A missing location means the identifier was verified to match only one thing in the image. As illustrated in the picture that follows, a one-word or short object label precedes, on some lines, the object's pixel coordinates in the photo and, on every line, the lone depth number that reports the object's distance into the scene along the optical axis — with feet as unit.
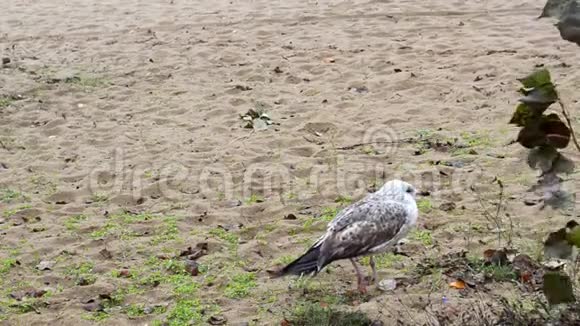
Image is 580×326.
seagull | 30.19
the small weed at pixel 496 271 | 30.19
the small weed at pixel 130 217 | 38.81
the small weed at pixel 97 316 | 30.73
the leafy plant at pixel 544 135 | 17.51
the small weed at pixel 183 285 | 32.32
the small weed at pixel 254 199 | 39.98
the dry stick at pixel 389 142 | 45.52
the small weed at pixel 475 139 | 44.14
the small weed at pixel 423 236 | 34.42
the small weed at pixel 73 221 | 38.14
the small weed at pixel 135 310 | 31.09
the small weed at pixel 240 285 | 31.94
